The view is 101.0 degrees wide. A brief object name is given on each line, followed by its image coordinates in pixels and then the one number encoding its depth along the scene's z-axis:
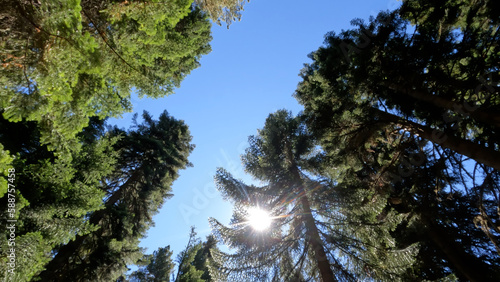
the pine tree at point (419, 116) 6.26
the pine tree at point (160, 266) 15.05
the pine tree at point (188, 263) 11.20
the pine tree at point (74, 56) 2.76
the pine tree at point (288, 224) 7.26
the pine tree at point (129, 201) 8.41
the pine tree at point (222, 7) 7.52
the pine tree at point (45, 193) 4.45
